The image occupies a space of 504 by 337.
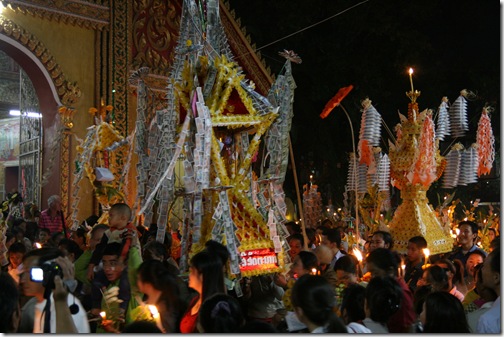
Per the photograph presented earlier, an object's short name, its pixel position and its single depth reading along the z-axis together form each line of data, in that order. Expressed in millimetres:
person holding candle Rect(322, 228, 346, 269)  7390
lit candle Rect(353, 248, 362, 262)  7262
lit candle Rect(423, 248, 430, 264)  7145
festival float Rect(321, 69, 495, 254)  9062
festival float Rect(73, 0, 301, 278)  6148
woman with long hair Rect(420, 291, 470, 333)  3730
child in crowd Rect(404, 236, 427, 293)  7018
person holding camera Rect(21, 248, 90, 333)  3510
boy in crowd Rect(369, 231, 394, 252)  7453
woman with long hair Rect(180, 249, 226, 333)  4293
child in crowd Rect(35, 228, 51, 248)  8659
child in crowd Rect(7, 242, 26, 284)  6680
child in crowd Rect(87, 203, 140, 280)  5648
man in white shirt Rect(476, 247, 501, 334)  3992
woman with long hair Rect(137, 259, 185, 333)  4309
